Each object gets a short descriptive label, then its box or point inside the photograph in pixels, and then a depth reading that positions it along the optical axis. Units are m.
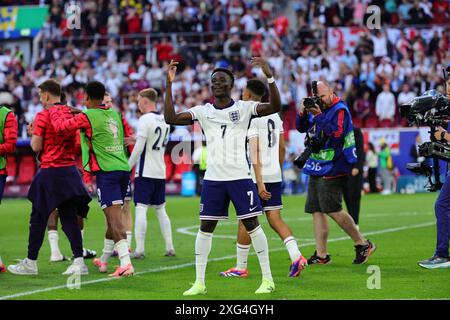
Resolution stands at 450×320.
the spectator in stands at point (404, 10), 36.09
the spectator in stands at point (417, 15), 35.81
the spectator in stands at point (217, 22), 38.09
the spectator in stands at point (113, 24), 39.62
